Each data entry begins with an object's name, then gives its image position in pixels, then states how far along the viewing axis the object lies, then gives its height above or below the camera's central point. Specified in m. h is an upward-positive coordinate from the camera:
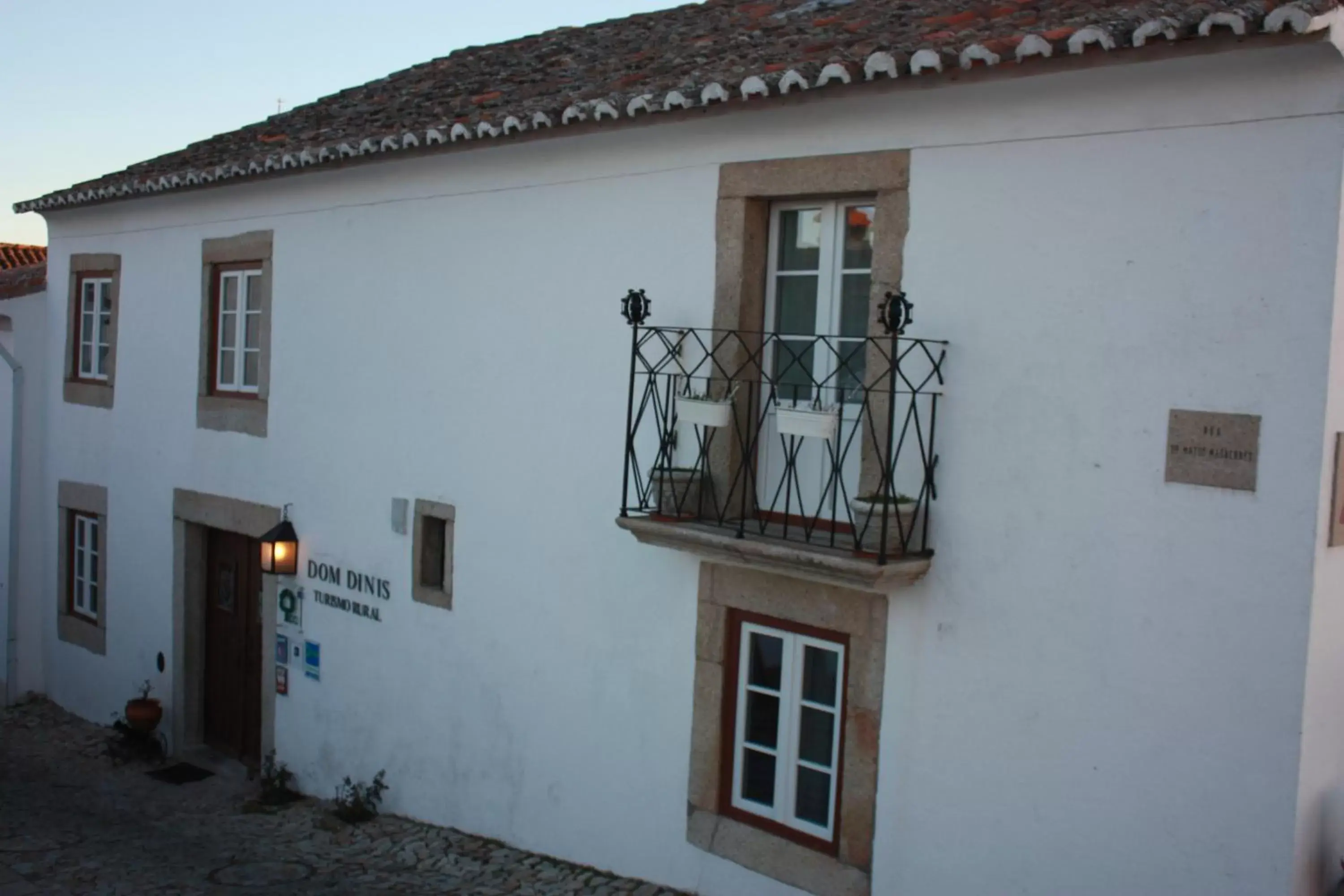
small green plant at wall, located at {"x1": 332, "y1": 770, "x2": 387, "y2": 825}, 8.80 -2.95
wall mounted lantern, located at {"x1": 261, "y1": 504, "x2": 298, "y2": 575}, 9.51 -1.40
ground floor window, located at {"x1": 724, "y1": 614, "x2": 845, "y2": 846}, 6.21 -1.65
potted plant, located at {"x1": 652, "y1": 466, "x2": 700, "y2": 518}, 6.59 -0.58
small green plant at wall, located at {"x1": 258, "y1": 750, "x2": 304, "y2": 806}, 9.55 -3.10
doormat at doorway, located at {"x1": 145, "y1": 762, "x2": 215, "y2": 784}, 10.49 -3.37
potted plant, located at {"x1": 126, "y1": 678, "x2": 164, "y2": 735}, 10.87 -2.98
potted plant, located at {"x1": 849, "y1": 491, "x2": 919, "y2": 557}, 5.67 -0.58
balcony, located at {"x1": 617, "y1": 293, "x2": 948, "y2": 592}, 5.71 -0.34
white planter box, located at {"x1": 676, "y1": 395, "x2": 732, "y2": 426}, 6.32 -0.18
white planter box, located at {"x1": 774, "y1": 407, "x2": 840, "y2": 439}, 5.83 -0.19
